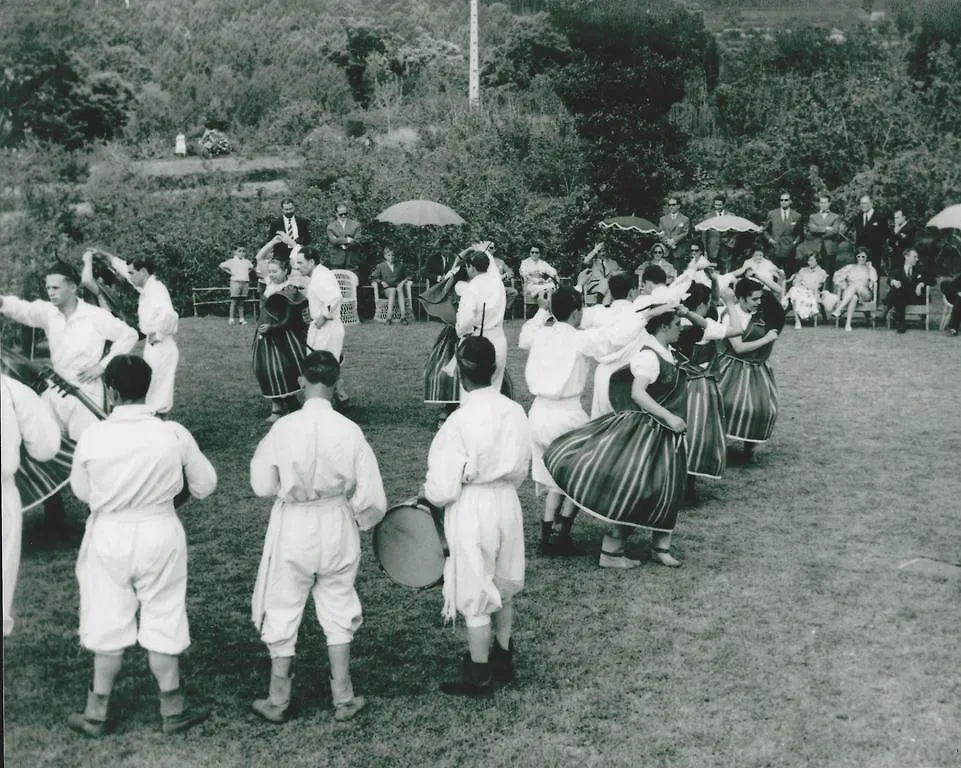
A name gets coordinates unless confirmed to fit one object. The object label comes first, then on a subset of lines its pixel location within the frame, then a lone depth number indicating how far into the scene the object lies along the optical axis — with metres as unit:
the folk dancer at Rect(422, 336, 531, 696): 5.30
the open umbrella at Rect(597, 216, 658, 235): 19.47
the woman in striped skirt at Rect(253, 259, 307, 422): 11.09
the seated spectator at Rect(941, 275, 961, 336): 17.28
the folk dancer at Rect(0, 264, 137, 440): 7.32
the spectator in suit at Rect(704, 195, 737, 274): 20.77
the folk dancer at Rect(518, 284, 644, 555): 7.39
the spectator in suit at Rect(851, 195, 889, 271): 19.34
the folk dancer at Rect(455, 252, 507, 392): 9.89
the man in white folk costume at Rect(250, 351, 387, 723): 5.03
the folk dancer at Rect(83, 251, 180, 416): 9.23
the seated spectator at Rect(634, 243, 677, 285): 16.53
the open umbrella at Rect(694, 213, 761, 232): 18.91
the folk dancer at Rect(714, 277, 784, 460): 9.72
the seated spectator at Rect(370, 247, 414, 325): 19.45
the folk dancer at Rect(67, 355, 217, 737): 4.75
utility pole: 28.52
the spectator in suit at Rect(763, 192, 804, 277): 19.72
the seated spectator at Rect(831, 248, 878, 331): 18.16
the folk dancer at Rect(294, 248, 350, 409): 11.08
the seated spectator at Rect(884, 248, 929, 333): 17.86
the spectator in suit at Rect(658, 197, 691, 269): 20.17
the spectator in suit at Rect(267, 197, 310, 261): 15.51
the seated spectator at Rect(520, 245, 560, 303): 19.14
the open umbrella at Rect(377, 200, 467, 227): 17.94
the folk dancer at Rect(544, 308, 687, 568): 6.85
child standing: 19.03
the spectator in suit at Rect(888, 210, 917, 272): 19.19
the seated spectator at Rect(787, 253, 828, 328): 18.31
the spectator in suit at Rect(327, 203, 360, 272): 20.16
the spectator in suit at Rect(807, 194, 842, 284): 19.58
